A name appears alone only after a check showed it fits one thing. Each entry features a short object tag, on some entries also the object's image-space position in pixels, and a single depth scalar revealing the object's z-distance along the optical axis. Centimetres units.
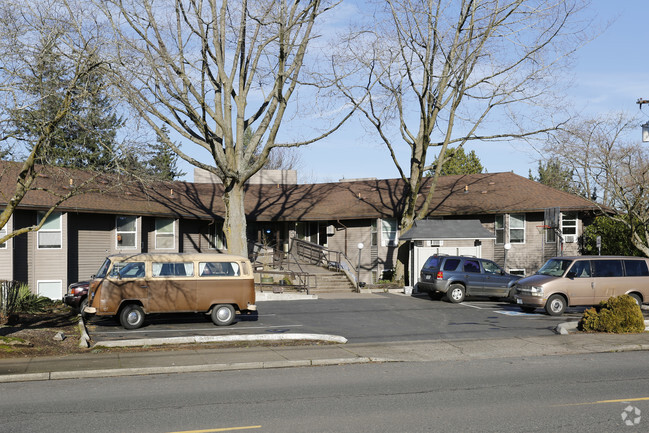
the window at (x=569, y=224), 3425
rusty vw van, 1756
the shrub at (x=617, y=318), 1755
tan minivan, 2152
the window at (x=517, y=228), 3462
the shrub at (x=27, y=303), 2147
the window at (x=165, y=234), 3188
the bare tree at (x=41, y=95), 1334
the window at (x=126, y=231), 3027
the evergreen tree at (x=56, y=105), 1355
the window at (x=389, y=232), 3584
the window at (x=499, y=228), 3481
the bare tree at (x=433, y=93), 2988
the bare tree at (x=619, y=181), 2881
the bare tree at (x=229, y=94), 2392
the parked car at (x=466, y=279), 2580
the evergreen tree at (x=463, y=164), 6856
